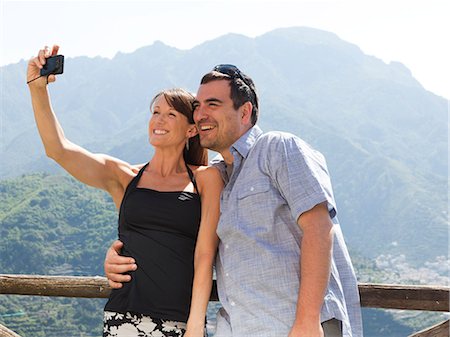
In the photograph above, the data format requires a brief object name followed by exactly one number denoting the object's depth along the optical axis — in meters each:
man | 2.19
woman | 2.48
